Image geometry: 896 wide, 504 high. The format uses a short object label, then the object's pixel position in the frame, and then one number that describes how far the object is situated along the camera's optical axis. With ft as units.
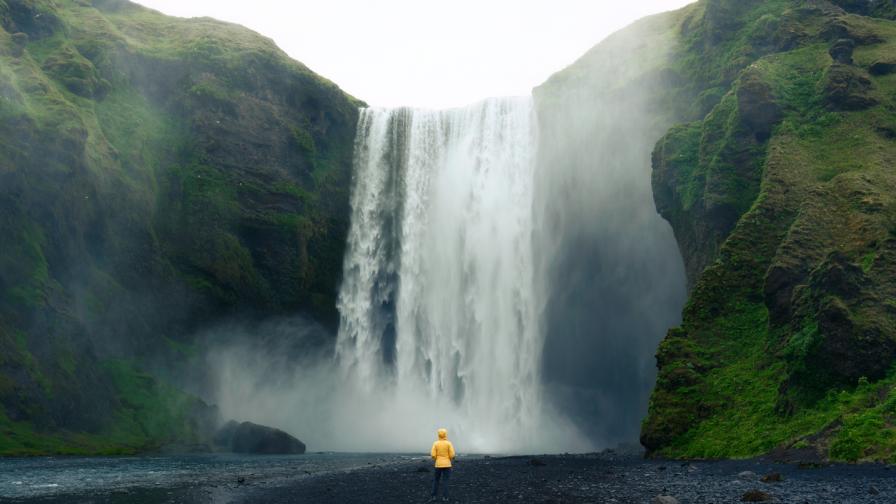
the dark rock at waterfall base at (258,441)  168.76
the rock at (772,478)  67.31
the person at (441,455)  63.98
